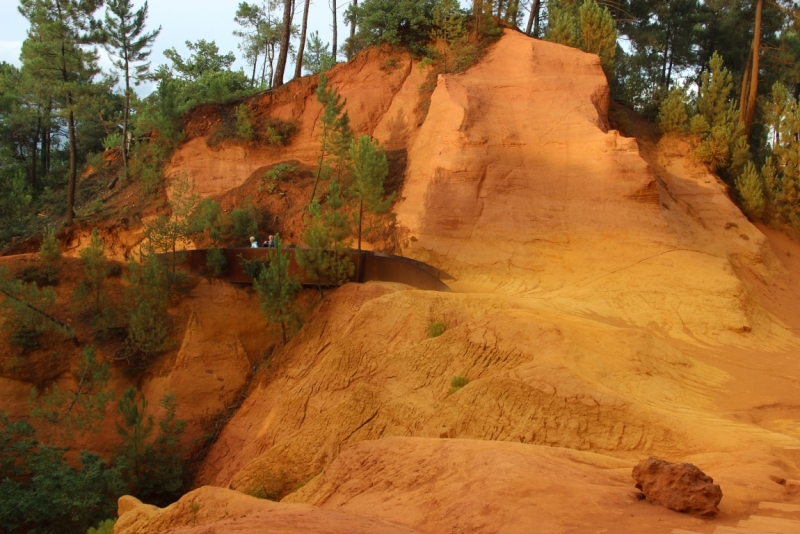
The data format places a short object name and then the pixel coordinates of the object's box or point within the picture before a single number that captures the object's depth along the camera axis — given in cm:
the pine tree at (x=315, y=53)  3816
